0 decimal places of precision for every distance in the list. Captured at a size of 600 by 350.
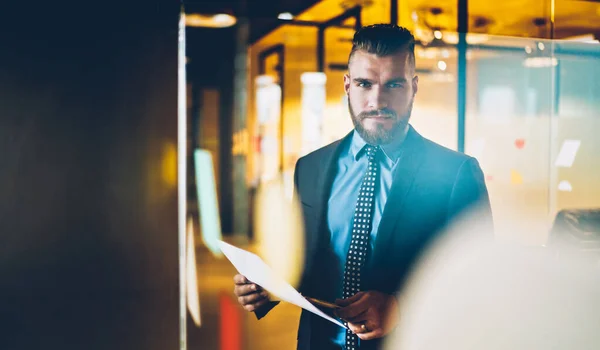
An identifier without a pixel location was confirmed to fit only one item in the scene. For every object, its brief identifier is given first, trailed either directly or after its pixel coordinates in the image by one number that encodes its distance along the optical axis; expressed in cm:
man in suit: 145
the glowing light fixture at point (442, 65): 308
